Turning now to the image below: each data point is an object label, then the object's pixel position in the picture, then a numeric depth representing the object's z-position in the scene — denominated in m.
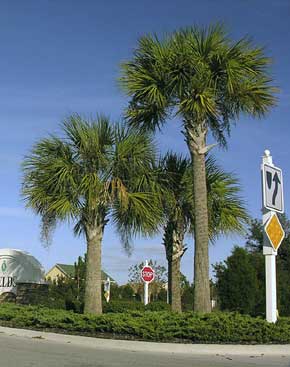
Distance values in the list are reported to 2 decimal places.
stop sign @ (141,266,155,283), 22.78
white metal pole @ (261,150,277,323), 13.09
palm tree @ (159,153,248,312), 18.11
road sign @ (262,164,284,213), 13.65
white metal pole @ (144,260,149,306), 23.11
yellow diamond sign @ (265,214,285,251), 13.66
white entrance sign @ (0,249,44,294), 24.58
